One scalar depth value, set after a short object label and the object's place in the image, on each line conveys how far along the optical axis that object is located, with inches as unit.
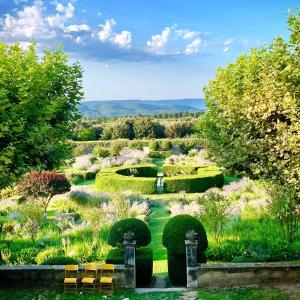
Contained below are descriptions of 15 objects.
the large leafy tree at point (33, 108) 362.2
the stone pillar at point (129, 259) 377.1
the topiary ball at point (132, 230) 416.2
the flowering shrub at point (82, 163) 1235.7
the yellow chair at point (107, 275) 378.5
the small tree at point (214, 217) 504.1
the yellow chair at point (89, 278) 375.9
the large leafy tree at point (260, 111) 361.7
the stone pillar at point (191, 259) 375.9
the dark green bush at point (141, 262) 398.0
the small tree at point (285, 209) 490.4
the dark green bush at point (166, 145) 1673.5
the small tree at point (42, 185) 694.7
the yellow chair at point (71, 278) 375.4
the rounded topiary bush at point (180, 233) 401.8
